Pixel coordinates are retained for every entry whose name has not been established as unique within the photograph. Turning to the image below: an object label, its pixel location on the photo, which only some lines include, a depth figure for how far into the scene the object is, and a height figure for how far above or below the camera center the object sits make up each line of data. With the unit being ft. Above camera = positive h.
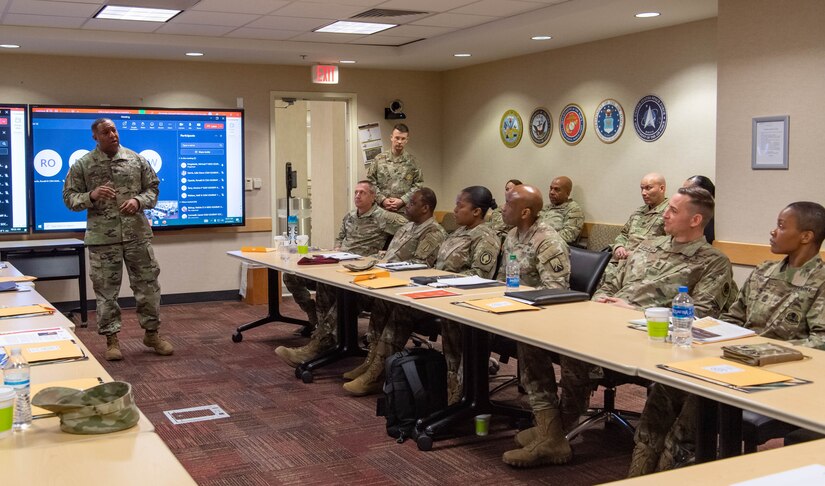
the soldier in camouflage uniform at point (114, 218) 19.77 -0.72
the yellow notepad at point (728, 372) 8.26 -1.82
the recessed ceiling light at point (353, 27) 24.03 +4.45
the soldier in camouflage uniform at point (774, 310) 10.32 -1.60
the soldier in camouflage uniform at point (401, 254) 17.20 -1.48
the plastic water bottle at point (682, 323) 9.83 -1.55
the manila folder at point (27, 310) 12.20 -1.75
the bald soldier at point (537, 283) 12.84 -1.64
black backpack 14.49 -3.37
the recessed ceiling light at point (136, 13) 21.39 +4.33
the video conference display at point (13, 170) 26.09 +0.51
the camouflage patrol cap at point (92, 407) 7.18 -1.82
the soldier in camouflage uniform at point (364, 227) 21.62 -1.05
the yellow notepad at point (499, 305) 12.29 -1.71
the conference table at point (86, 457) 6.23 -2.04
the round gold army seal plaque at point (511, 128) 28.78 +1.90
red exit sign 29.43 +3.80
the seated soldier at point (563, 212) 25.26 -0.79
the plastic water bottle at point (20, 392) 7.29 -1.70
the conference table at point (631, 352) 7.67 -1.82
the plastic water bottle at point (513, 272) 14.01 -1.46
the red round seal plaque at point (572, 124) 26.00 +1.85
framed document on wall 17.63 +0.87
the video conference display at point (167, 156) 26.58 +0.97
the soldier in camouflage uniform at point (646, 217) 21.89 -0.80
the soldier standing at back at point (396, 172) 26.91 +0.42
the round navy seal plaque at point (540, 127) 27.32 +1.86
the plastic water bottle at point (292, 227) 21.85 -1.06
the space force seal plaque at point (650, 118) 23.17 +1.81
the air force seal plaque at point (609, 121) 24.61 +1.85
